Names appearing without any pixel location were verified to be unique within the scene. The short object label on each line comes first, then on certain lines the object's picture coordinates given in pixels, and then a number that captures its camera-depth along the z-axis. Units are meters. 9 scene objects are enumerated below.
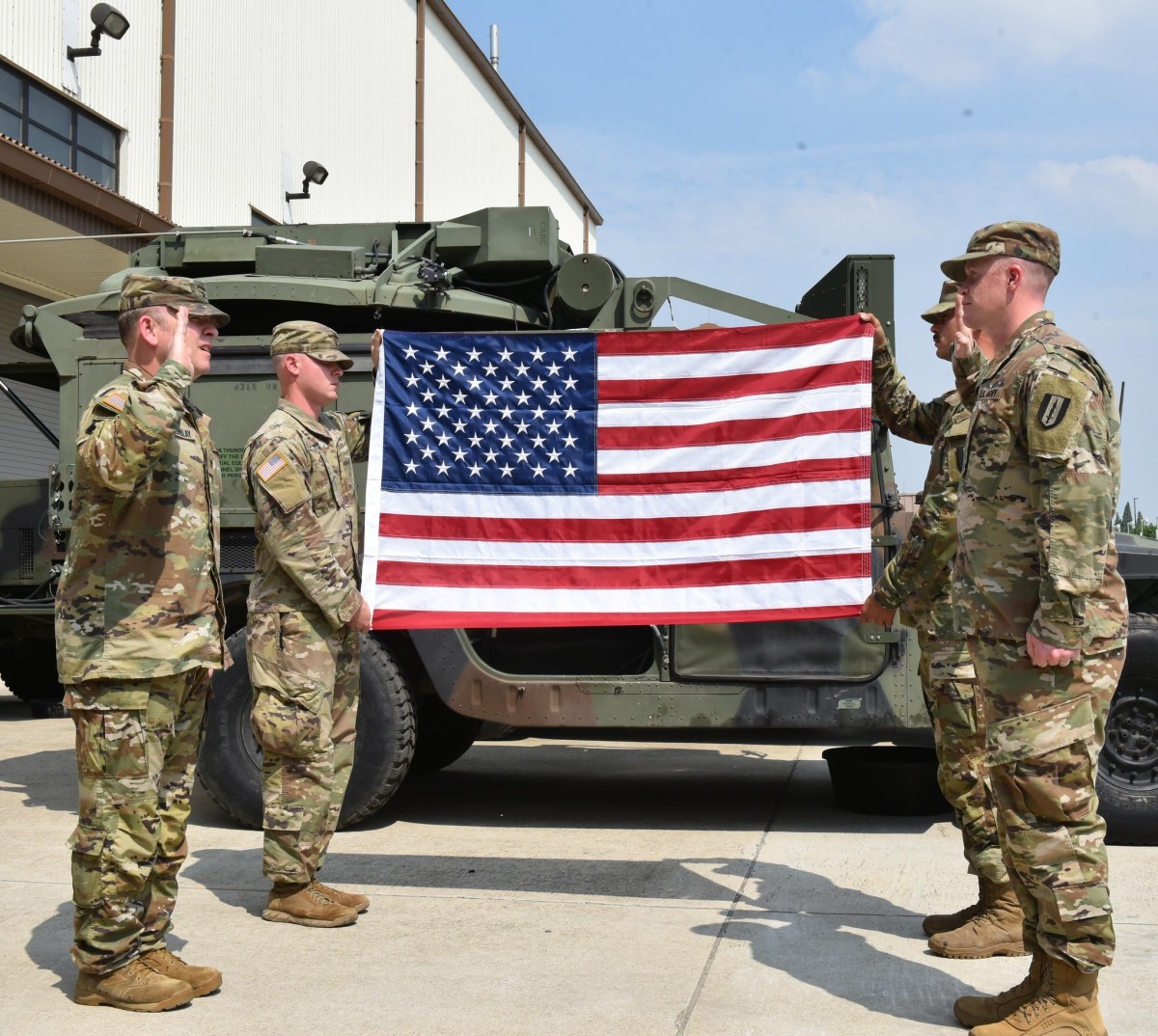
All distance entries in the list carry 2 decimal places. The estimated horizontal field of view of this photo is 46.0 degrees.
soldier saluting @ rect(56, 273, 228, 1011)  3.51
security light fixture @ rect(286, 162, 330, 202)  19.23
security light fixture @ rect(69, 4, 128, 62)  13.96
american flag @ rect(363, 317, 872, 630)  5.04
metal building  13.53
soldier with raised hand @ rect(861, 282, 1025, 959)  4.04
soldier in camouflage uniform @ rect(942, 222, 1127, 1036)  3.15
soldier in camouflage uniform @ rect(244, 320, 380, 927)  4.42
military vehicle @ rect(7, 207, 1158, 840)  5.46
